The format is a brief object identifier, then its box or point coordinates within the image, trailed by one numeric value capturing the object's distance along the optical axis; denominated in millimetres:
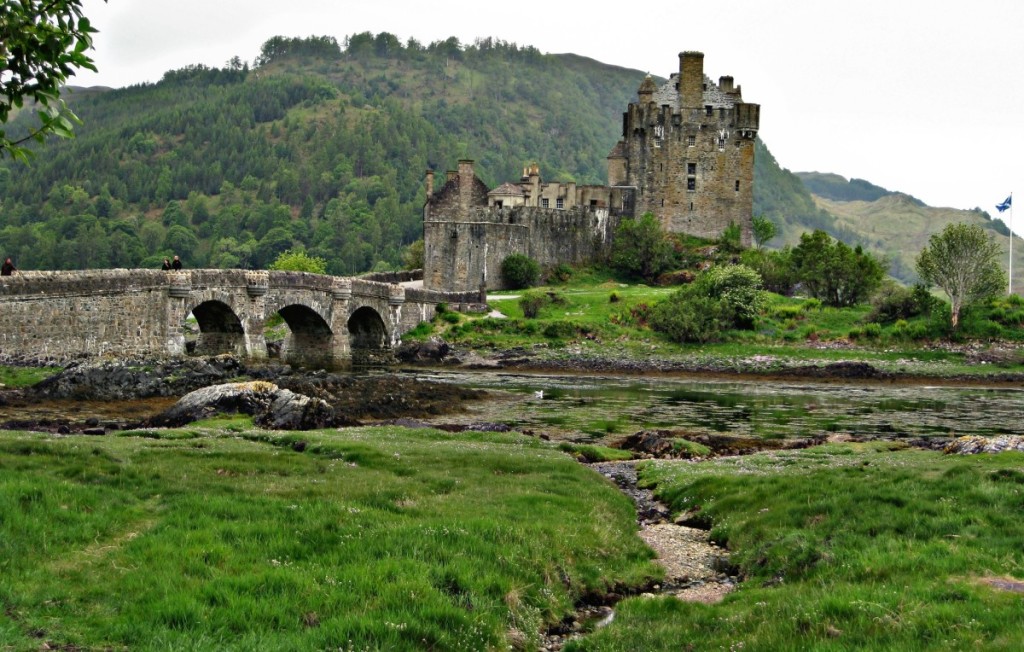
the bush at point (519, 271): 98250
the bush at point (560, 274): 103062
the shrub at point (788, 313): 84625
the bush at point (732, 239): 104188
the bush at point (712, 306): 80375
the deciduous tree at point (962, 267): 79125
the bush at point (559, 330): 81250
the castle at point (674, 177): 107438
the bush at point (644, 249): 103812
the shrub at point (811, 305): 86250
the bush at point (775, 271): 95562
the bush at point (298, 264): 131875
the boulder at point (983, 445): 28762
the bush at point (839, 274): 89625
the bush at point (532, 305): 87188
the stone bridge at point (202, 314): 46062
